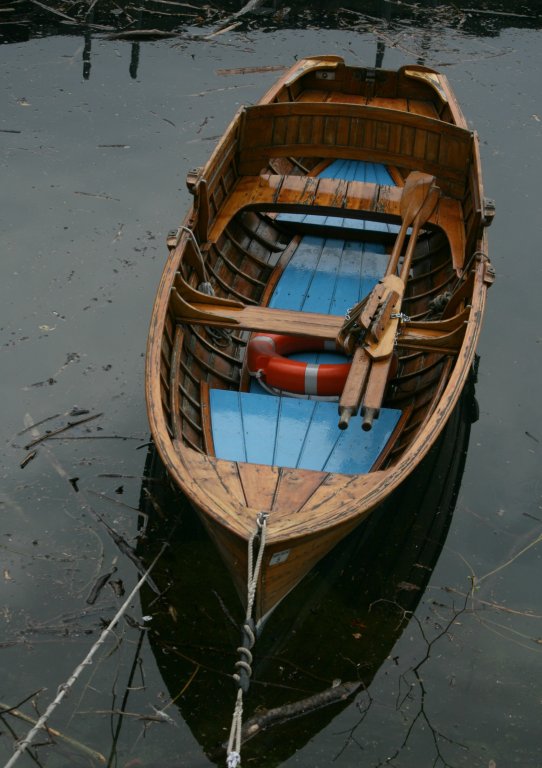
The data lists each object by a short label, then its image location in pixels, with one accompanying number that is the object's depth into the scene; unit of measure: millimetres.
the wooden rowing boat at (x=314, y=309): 7109
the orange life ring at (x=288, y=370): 8734
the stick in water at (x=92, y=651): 6066
